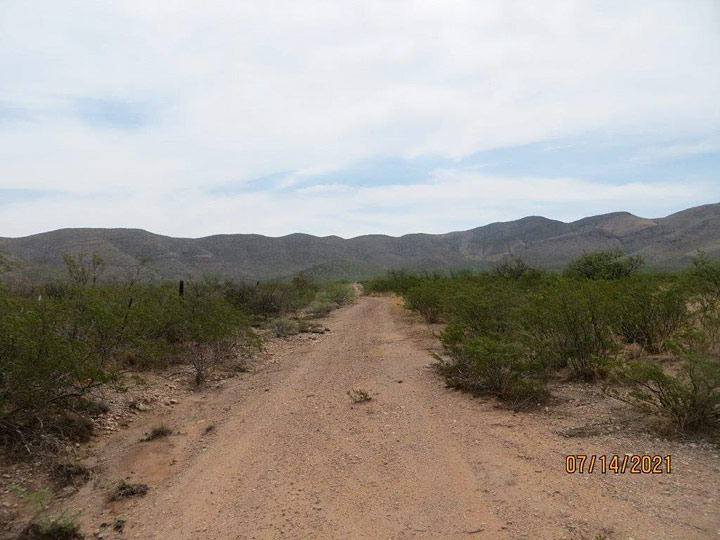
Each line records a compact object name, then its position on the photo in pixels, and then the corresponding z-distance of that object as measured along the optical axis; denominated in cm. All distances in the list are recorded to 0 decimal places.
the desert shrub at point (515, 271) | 2790
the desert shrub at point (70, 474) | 568
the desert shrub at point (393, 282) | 4003
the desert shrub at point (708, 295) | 670
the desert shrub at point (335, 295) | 3291
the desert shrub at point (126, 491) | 532
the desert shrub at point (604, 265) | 2592
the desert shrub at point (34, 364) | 550
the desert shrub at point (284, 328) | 1803
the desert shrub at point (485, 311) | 1002
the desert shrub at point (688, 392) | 548
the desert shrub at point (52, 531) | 438
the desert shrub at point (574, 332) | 840
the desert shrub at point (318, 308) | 2672
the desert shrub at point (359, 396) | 829
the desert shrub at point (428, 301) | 1911
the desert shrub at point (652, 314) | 927
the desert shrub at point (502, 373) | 758
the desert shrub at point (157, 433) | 726
